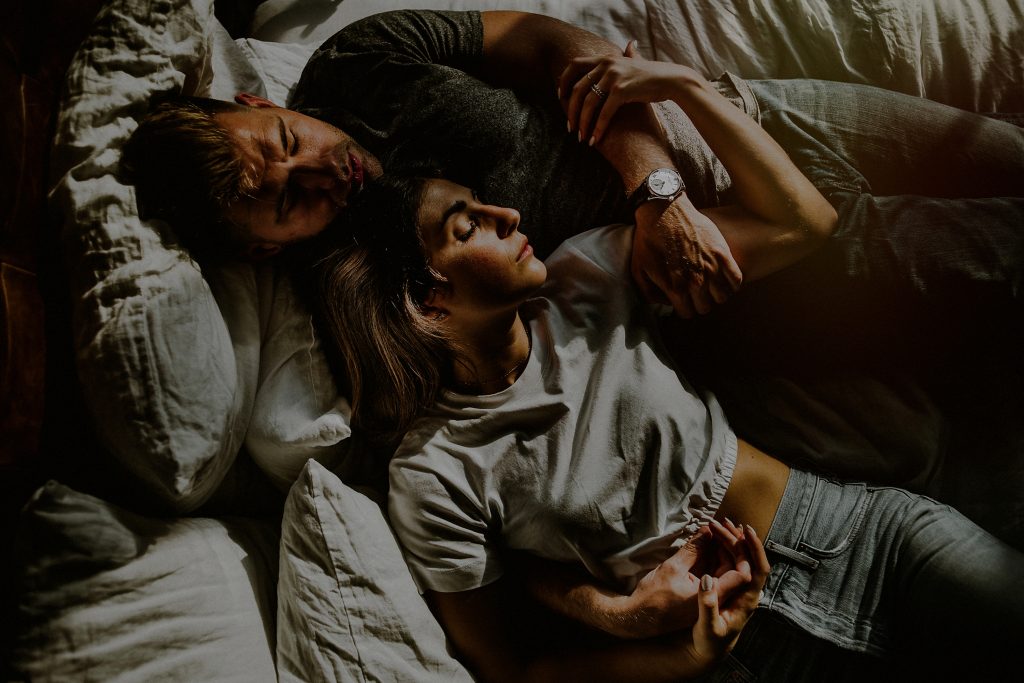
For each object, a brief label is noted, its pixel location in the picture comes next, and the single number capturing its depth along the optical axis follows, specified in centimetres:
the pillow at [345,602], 100
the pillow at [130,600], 83
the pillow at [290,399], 110
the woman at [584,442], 108
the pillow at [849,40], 137
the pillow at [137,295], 92
